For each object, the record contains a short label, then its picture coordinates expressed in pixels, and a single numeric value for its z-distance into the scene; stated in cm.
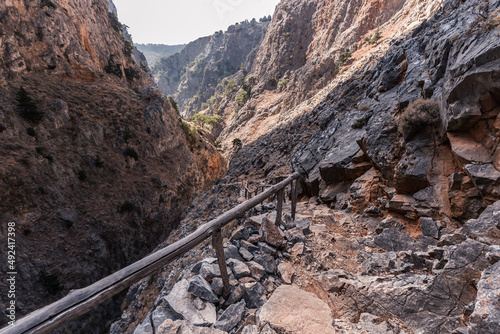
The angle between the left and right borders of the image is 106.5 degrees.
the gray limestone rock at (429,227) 482
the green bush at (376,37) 3048
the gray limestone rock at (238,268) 349
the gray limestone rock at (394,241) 460
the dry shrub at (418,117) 609
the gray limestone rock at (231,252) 399
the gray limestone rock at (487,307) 171
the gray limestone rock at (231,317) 264
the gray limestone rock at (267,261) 379
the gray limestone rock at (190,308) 274
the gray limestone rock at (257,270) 356
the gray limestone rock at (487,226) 316
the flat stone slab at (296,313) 252
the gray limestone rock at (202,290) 299
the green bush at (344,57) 3300
